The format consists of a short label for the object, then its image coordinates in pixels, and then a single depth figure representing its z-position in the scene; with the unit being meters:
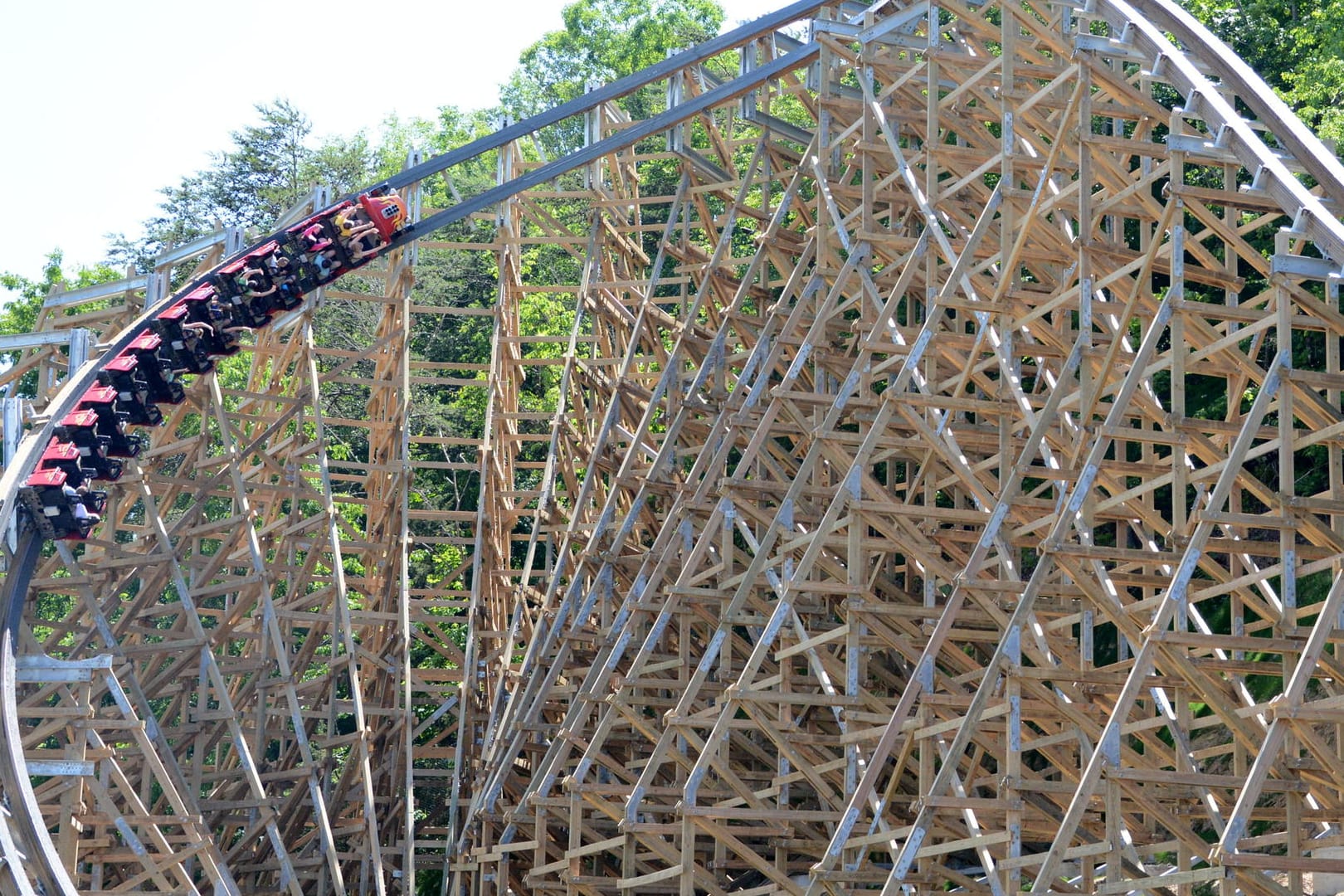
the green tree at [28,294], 48.84
